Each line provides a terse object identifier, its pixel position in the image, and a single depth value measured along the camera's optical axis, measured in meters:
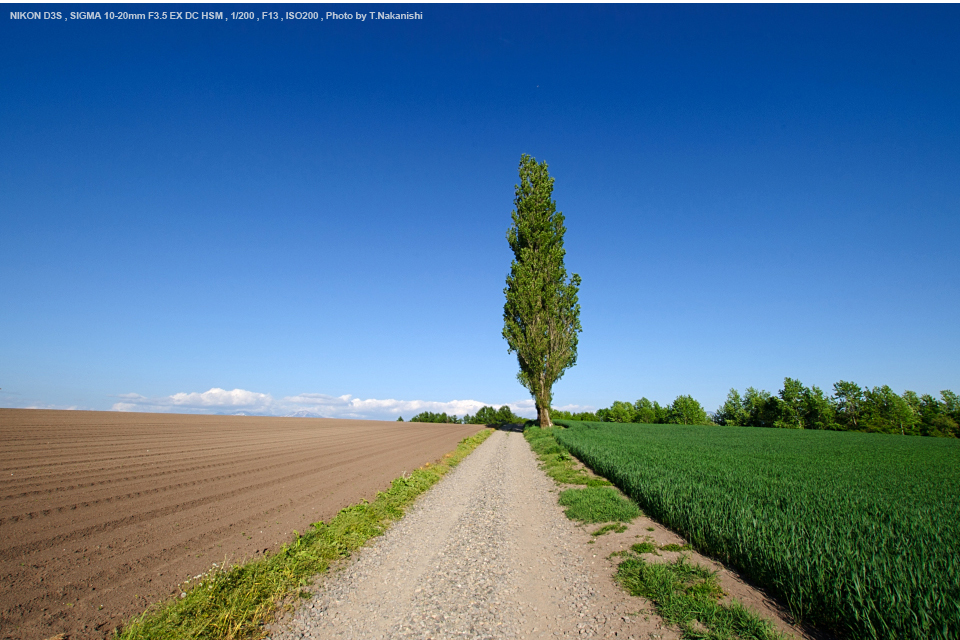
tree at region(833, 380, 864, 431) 70.38
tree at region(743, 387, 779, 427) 77.69
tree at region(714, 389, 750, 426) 84.75
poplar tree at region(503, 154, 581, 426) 34.78
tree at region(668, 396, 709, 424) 92.94
